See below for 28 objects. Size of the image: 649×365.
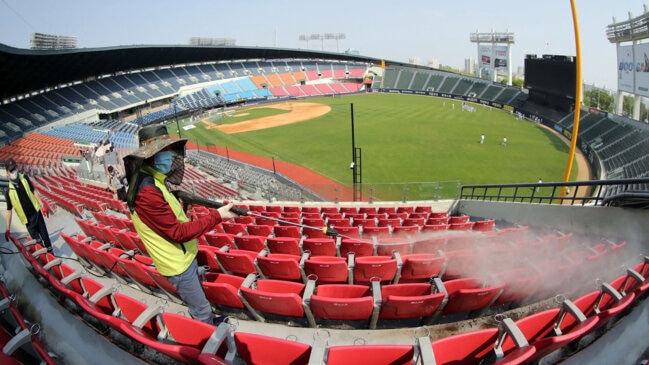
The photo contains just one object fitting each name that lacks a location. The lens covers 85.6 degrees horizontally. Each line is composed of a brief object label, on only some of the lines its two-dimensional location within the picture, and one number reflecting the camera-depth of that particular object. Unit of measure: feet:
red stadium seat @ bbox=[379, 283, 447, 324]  12.25
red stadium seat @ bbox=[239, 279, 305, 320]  12.39
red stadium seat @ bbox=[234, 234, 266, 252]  21.30
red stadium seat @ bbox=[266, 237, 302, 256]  20.18
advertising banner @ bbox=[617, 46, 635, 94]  81.36
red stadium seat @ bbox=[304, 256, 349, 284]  16.03
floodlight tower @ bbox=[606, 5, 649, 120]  76.57
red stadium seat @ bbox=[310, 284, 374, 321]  12.13
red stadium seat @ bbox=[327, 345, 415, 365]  8.20
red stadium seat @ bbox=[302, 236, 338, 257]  20.16
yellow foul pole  33.12
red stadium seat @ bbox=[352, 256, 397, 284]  16.14
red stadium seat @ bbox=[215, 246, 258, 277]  16.93
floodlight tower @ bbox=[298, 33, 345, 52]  337.76
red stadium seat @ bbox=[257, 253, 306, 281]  16.26
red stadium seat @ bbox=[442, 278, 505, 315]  12.87
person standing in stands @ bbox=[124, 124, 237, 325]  9.57
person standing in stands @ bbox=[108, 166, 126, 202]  45.46
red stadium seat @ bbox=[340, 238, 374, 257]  19.83
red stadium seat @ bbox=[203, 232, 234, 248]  21.77
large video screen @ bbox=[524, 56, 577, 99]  107.86
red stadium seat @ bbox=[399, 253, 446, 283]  16.22
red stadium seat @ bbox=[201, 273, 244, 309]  12.98
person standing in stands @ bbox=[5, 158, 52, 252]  19.35
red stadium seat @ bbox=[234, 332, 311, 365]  8.77
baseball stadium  9.78
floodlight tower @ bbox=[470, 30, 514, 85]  181.78
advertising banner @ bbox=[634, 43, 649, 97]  75.00
